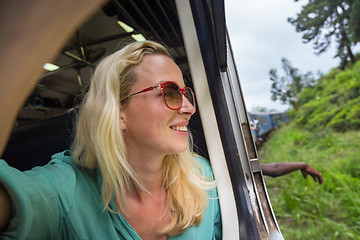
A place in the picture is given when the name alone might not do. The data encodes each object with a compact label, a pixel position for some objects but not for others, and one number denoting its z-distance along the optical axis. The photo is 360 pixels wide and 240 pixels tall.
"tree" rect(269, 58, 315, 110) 14.02
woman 0.34
